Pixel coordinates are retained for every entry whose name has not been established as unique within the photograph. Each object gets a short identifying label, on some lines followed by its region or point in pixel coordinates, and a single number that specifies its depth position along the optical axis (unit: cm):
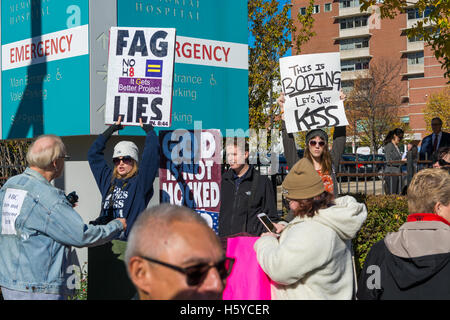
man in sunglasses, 179
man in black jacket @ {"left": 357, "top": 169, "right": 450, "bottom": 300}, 289
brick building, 6109
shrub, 647
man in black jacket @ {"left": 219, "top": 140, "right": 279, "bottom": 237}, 491
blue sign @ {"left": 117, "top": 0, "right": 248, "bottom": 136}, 631
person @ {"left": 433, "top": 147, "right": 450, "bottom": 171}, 765
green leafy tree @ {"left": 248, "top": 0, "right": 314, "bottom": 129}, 1462
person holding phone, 301
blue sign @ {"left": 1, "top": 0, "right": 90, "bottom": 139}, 593
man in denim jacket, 329
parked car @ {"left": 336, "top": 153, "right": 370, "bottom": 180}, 2595
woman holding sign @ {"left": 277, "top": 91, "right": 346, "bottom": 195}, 506
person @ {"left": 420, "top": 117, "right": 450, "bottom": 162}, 905
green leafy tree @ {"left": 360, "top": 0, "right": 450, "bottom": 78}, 881
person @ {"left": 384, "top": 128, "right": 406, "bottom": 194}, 996
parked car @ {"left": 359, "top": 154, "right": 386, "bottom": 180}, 2873
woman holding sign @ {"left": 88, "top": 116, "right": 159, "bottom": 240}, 430
